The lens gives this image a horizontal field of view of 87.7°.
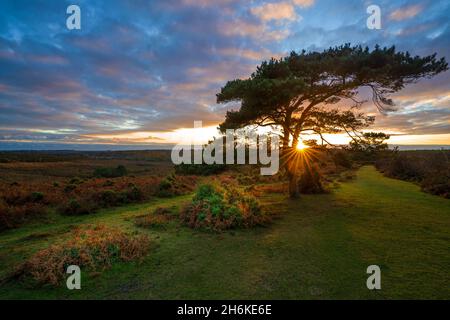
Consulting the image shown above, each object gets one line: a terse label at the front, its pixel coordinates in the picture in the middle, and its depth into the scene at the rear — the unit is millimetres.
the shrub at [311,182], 16359
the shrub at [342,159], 12352
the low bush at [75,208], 11367
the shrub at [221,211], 9031
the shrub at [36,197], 11983
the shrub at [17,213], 9359
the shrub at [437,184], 15014
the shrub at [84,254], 5113
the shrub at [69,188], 14619
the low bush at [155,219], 9137
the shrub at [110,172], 35438
